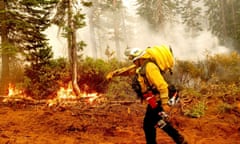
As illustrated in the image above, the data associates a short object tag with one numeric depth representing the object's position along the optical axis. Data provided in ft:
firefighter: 17.12
